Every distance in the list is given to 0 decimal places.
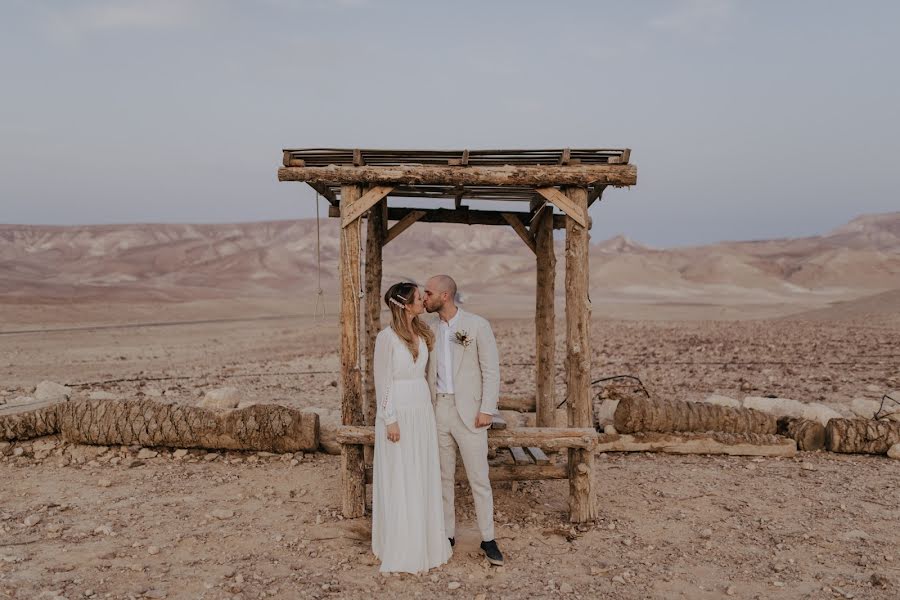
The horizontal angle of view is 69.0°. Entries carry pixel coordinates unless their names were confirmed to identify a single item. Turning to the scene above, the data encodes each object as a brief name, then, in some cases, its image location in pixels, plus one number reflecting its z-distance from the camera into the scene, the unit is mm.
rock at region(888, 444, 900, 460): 8094
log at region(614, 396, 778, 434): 8414
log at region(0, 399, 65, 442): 7977
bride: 5074
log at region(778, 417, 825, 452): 8335
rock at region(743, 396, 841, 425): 9102
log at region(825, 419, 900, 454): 8227
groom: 5266
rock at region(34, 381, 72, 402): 9055
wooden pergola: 6078
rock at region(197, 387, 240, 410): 9367
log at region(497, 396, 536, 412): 9305
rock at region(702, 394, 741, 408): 9570
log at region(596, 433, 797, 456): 8250
